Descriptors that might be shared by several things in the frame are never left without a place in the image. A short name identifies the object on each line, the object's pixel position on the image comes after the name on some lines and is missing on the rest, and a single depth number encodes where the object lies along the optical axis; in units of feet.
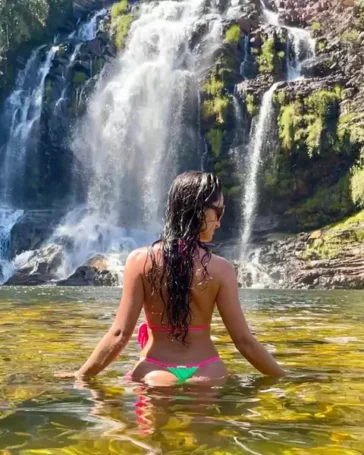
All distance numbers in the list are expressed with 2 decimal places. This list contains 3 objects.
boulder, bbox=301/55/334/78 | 107.96
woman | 10.87
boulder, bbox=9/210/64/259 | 107.04
